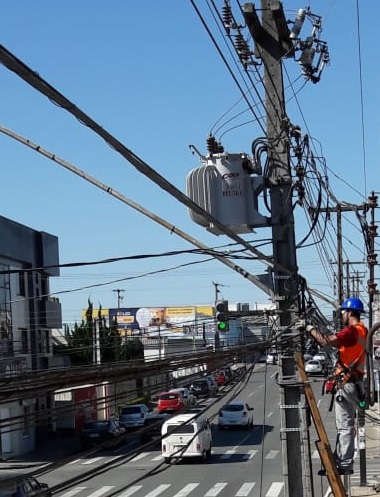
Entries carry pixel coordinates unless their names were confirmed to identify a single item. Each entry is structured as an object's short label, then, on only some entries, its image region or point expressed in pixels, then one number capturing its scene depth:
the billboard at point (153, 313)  113.12
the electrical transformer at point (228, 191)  12.65
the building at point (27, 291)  40.19
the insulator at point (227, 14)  12.88
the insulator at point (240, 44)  13.42
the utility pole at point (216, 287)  96.27
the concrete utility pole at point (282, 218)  12.27
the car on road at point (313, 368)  36.81
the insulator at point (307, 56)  14.33
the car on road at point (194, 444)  30.58
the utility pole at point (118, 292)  117.75
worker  10.68
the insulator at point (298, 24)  13.82
